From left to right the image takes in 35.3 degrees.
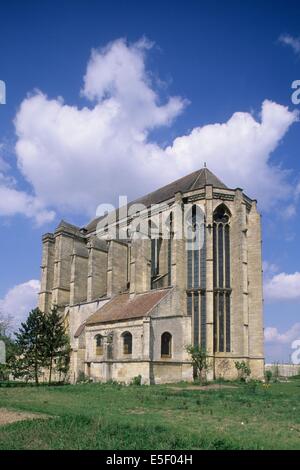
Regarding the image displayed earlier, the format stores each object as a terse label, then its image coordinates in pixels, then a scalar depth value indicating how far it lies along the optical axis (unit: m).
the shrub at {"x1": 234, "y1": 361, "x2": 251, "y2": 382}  34.44
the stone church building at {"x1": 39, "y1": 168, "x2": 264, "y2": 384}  33.41
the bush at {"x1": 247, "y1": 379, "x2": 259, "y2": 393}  25.19
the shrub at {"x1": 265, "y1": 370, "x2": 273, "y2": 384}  36.68
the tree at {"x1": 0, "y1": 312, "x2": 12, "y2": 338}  52.59
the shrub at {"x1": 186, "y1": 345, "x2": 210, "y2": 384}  32.28
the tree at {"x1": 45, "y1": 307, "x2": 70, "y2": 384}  36.59
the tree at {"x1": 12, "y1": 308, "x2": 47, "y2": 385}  35.91
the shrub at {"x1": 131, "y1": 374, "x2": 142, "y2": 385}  31.25
